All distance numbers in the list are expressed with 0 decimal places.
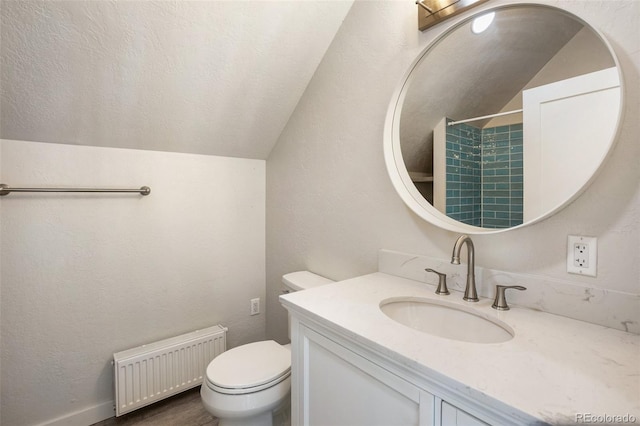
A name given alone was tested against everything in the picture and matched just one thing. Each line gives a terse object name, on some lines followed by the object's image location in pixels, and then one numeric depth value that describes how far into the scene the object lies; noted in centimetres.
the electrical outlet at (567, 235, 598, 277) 85
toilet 121
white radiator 157
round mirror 86
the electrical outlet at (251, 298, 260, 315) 217
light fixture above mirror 108
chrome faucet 101
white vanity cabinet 66
